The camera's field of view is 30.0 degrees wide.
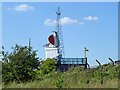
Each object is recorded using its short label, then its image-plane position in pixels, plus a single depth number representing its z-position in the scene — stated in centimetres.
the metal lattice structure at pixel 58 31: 5128
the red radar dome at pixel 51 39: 4926
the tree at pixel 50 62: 2786
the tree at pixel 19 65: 1416
